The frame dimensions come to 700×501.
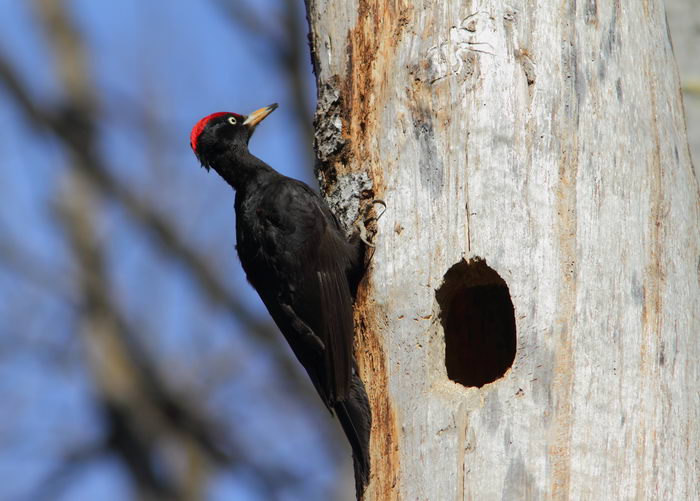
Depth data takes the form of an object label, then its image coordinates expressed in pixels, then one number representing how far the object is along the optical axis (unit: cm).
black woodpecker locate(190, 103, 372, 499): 701
